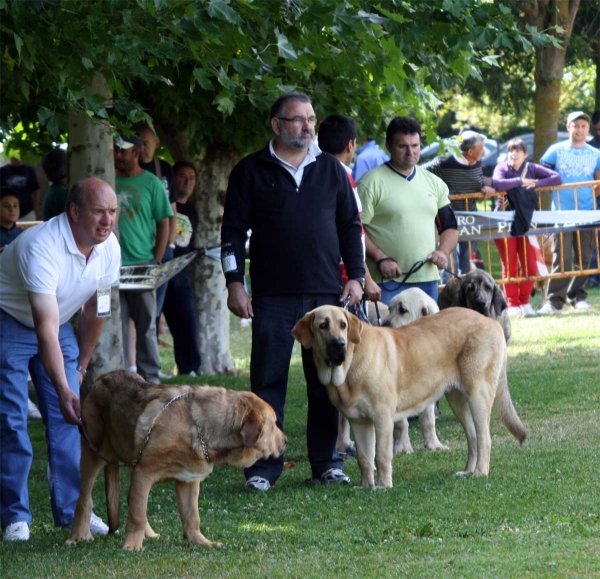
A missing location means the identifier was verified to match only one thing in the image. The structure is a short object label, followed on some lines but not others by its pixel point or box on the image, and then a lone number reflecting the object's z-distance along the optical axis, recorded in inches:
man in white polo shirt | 466.9
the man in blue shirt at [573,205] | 1332.4
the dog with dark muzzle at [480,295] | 727.1
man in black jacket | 560.7
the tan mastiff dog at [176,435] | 434.9
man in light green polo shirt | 676.1
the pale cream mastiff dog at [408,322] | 659.4
